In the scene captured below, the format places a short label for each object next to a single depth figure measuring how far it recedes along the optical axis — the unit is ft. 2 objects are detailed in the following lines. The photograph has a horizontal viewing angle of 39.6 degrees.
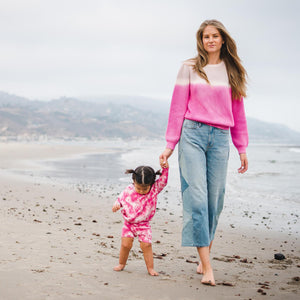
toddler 11.10
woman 10.52
